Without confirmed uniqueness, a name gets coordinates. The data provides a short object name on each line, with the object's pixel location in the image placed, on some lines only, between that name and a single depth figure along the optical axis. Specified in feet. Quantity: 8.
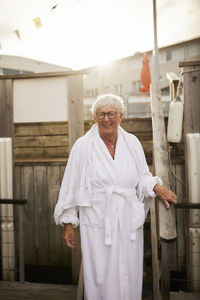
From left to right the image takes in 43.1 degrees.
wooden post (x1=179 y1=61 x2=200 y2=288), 9.42
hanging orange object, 22.28
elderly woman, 5.94
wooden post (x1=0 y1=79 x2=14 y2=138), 10.24
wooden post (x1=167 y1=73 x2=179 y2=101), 12.82
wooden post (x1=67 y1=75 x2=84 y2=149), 9.98
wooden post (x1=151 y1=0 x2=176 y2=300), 5.63
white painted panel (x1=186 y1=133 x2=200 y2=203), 9.32
